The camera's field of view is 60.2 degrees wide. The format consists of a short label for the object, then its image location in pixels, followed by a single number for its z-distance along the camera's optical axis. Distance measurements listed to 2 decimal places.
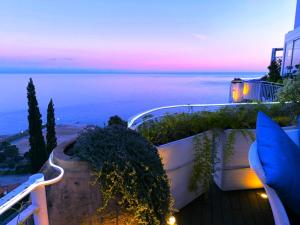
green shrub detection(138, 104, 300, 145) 2.30
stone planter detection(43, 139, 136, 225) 1.28
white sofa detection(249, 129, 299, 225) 1.38
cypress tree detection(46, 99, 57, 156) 19.98
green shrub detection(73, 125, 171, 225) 1.32
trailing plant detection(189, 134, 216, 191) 2.63
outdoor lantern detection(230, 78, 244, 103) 8.96
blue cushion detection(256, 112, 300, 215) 1.41
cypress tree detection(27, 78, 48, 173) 18.50
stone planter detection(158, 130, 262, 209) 2.35
